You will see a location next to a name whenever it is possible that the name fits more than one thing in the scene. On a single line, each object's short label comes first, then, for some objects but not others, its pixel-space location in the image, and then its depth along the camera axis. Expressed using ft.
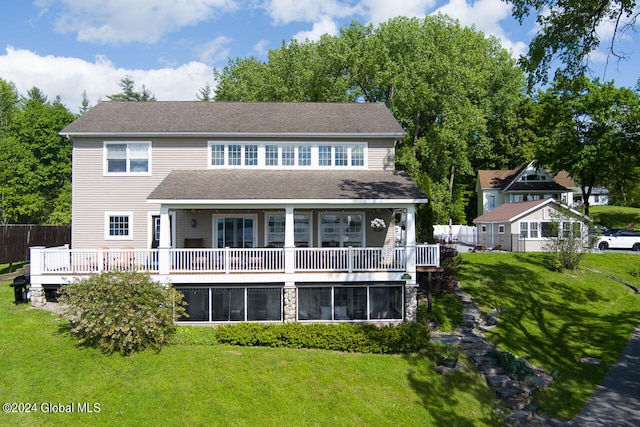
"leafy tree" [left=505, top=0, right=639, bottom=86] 46.60
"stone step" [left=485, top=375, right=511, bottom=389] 48.51
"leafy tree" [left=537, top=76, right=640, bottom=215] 128.47
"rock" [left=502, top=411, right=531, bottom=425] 43.45
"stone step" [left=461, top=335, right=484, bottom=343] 55.72
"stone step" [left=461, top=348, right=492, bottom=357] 53.31
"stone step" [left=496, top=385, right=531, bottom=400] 47.14
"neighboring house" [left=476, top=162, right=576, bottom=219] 148.05
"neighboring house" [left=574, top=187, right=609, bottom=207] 227.40
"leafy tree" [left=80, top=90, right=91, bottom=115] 216.33
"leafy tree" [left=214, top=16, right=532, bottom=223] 112.68
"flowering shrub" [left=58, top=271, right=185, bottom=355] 46.47
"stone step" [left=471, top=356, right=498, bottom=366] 51.72
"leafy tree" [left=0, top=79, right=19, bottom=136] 181.47
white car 114.21
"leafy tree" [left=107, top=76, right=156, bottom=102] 222.89
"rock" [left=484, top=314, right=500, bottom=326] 63.05
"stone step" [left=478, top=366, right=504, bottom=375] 50.55
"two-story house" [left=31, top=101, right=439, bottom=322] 56.39
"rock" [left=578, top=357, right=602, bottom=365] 56.54
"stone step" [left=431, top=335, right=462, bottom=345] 54.54
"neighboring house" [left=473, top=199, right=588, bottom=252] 95.08
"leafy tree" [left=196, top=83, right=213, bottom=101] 229.45
